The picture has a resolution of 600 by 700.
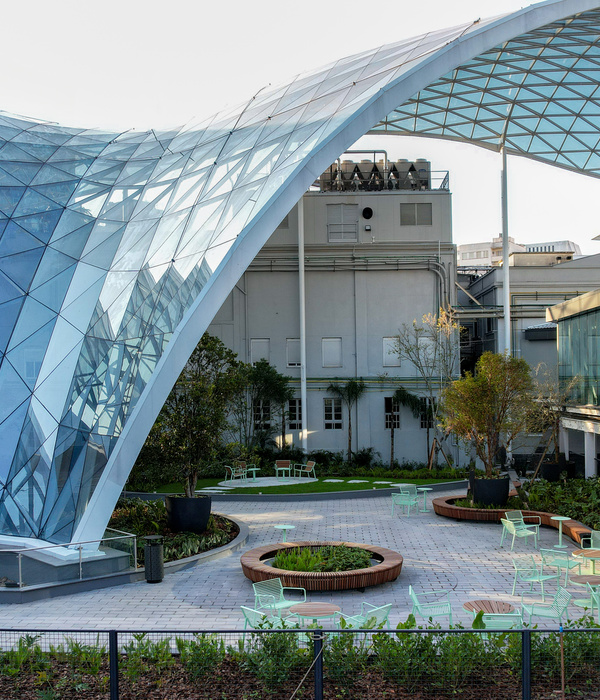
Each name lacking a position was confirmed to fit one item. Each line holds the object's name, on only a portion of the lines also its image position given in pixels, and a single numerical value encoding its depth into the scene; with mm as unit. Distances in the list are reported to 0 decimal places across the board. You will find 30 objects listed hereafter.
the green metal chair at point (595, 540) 16391
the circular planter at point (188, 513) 19625
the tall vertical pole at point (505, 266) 38344
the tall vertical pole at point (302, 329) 39375
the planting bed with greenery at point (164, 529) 18312
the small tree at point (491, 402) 23812
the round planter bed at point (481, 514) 20422
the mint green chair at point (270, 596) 12695
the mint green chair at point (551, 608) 11858
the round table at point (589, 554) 15055
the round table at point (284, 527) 18859
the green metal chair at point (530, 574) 14163
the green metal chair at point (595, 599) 12242
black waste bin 16047
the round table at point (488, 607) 11734
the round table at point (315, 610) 11625
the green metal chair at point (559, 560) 14938
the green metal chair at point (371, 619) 11117
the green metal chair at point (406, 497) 24016
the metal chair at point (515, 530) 18047
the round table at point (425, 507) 25058
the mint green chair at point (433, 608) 11703
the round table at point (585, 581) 12977
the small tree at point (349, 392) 40375
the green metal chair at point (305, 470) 34506
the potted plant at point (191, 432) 19594
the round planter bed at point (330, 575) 15164
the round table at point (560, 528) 18578
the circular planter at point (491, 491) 23594
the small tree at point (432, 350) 37625
